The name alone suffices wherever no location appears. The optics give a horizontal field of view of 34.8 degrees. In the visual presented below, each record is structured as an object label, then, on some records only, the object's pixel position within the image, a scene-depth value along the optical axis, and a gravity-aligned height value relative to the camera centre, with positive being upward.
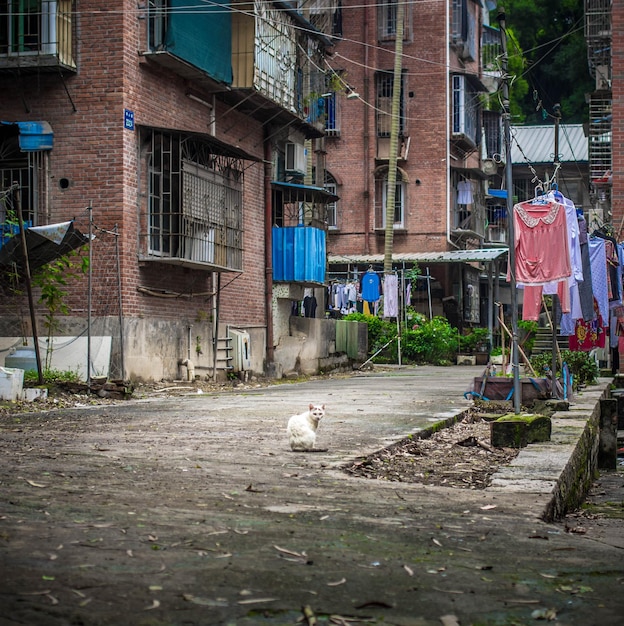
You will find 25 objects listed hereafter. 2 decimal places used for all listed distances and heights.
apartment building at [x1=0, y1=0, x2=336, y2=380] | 17.12 +3.21
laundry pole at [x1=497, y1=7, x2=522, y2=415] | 11.29 +1.52
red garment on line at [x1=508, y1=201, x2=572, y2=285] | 13.34 +1.27
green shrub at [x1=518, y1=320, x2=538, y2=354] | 32.64 +0.30
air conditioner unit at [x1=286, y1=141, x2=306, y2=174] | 26.11 +4.72
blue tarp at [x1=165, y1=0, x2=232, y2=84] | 18.20 +5.87
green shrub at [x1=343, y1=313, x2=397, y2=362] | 32.19 +0.23
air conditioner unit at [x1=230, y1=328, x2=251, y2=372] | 21.50 -0.25
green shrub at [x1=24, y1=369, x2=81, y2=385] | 15.21 -0.57
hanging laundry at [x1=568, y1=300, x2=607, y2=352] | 19.69 +0.00
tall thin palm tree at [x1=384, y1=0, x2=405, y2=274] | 31.80 +6.34
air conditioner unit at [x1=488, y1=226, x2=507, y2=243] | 43.62 +4.54
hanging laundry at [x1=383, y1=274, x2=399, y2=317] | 31.00 +1.34
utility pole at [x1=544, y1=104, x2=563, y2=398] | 14.15 -0.12
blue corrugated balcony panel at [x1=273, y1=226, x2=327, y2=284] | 24.28 +2.10
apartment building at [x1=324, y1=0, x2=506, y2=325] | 36.69 +7.32
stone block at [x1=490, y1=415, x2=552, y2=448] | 9.94 -0.94
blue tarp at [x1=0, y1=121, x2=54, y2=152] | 17.42 +3.60
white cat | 8.29 -0.78
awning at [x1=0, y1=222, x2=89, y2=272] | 15.00 +1.49
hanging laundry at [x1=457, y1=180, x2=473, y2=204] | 38.59 +5.63
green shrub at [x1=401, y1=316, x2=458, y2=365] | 32.75 -0.15
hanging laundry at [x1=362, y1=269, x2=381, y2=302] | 31.17 +1.57
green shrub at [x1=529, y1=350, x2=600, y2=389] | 20.50 -0.62
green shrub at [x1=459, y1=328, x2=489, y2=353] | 35.47 -0.13
